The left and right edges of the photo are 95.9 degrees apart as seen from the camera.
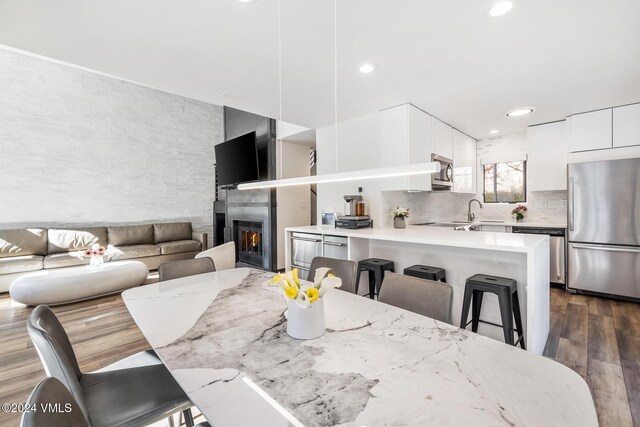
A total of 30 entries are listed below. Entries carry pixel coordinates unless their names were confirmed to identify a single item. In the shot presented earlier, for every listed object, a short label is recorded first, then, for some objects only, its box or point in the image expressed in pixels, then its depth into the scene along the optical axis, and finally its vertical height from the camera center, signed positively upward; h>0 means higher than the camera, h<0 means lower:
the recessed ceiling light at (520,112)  3.72 +1.30
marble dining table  0.73 -0.51
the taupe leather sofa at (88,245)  4.26 -0.56
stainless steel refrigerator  3.41 -0.21
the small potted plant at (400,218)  3.47 -0.08
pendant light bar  1.40 +0.21
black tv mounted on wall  5.13 +0.98
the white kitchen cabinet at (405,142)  3.49 +0.86
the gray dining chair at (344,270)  2.08 -0.43
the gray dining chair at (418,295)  1.48 -0.46
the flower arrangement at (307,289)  1.15 -0.31
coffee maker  3.48 -0.07
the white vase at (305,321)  1.16 -0.44
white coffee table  3.45 -0.88
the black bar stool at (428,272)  2.54 -0.55
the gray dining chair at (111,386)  1.00 -0.78
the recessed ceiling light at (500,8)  1.74 +1.25
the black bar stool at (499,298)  2.07 -0.67
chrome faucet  5.33 -0.08
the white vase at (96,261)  4.00 -0.66
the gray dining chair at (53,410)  0.63 -0.46
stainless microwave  3.91 +0.49
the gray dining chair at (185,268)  2.21 -0.44
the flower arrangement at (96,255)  4.02 -0.58
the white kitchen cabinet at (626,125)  3.51 +1.04
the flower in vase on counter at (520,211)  4.81 -0.01
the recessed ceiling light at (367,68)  2.54 +1.29
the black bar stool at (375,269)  2.88 -0.58
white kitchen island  2.11 -0.44
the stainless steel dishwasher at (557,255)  3.99 -0.63
